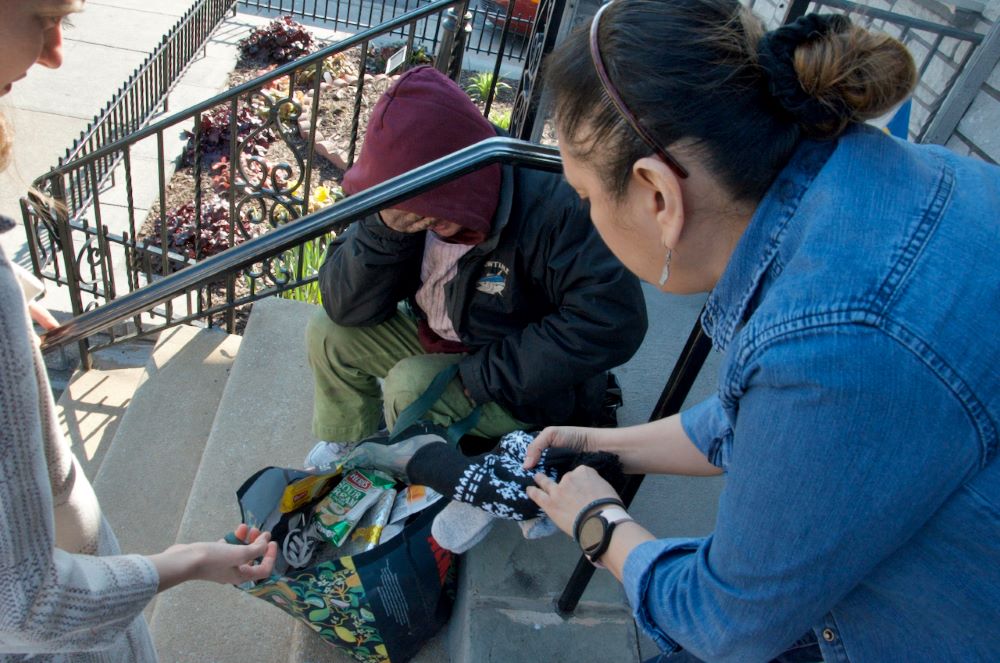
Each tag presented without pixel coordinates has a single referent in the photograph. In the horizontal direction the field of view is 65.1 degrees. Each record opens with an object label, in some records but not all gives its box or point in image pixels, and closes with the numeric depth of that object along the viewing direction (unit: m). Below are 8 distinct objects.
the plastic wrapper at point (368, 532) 1.87
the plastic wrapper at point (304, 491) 1.86
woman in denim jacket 0.77
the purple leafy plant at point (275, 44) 8.13
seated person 1.91
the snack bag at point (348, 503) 1.88
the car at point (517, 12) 9.43
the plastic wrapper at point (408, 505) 1.85
